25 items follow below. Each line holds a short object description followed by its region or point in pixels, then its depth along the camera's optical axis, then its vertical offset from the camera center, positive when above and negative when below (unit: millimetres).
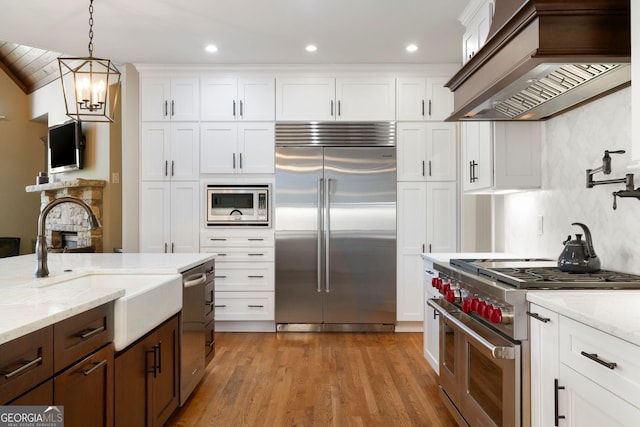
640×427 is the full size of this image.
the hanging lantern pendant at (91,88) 2314 +721
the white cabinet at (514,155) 2660 +400
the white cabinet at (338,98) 4391 +1255
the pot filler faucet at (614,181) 1838 +176
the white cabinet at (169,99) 4422 +1252
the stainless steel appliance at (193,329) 2521 -705
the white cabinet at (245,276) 4359 -598
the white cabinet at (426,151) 4367 +698
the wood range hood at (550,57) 1612 +662
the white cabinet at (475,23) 2770 +1363
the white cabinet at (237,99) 4398 +1249
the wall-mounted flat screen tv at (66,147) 5680 +1006
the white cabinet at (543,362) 1494 -527
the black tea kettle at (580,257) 1957 -181
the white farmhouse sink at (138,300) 1732 -379
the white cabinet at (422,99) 4375 +1242
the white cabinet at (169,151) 4414 +704
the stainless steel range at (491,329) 1664 -507
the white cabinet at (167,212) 4410 +65
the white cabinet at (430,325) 2898 -765
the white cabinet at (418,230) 4363 -120
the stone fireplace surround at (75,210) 5266 +116
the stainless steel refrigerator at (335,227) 4340 -89
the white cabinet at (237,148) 4387 +735
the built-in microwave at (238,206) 4383 +128
